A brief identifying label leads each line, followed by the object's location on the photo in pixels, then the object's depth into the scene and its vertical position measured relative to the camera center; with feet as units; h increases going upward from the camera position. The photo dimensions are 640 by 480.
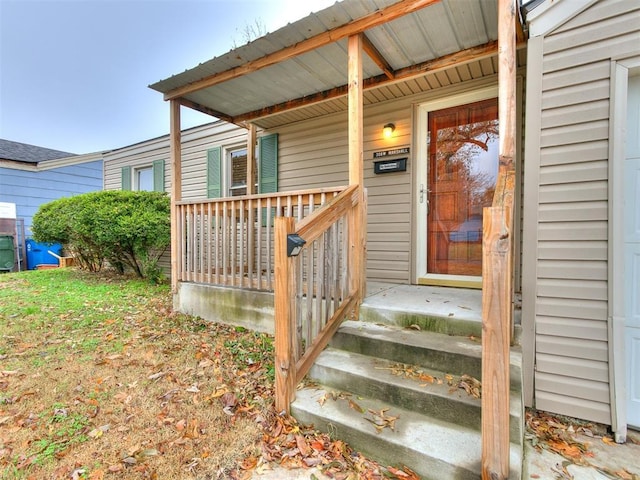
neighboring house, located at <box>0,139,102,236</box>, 33.17 +6.76
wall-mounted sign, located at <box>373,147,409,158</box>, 12.94 +3.51
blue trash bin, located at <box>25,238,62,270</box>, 32.60 -1.94
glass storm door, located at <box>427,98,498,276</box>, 11.43 +2.02
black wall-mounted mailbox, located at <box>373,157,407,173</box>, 12.92 +2.94
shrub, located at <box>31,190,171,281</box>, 17.83 +0.59
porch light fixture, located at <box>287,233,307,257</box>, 6.31 -0.19
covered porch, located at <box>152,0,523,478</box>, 4.50 +3.42
